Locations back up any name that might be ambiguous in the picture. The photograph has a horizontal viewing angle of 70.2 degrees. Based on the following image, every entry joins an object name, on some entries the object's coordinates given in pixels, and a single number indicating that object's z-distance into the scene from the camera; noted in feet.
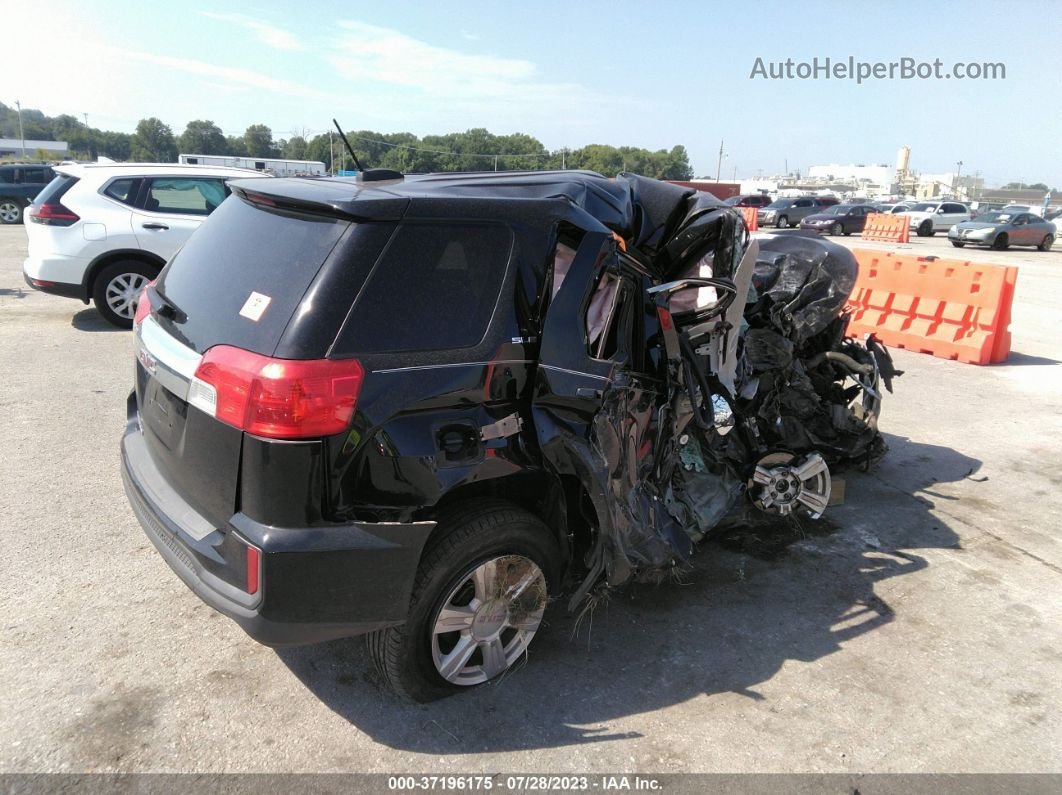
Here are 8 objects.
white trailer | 96.57
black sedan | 110.01
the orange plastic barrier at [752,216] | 77.09
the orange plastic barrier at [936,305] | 29.58
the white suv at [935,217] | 115.44
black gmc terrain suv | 8.02
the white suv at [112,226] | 26.89
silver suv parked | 119.03
